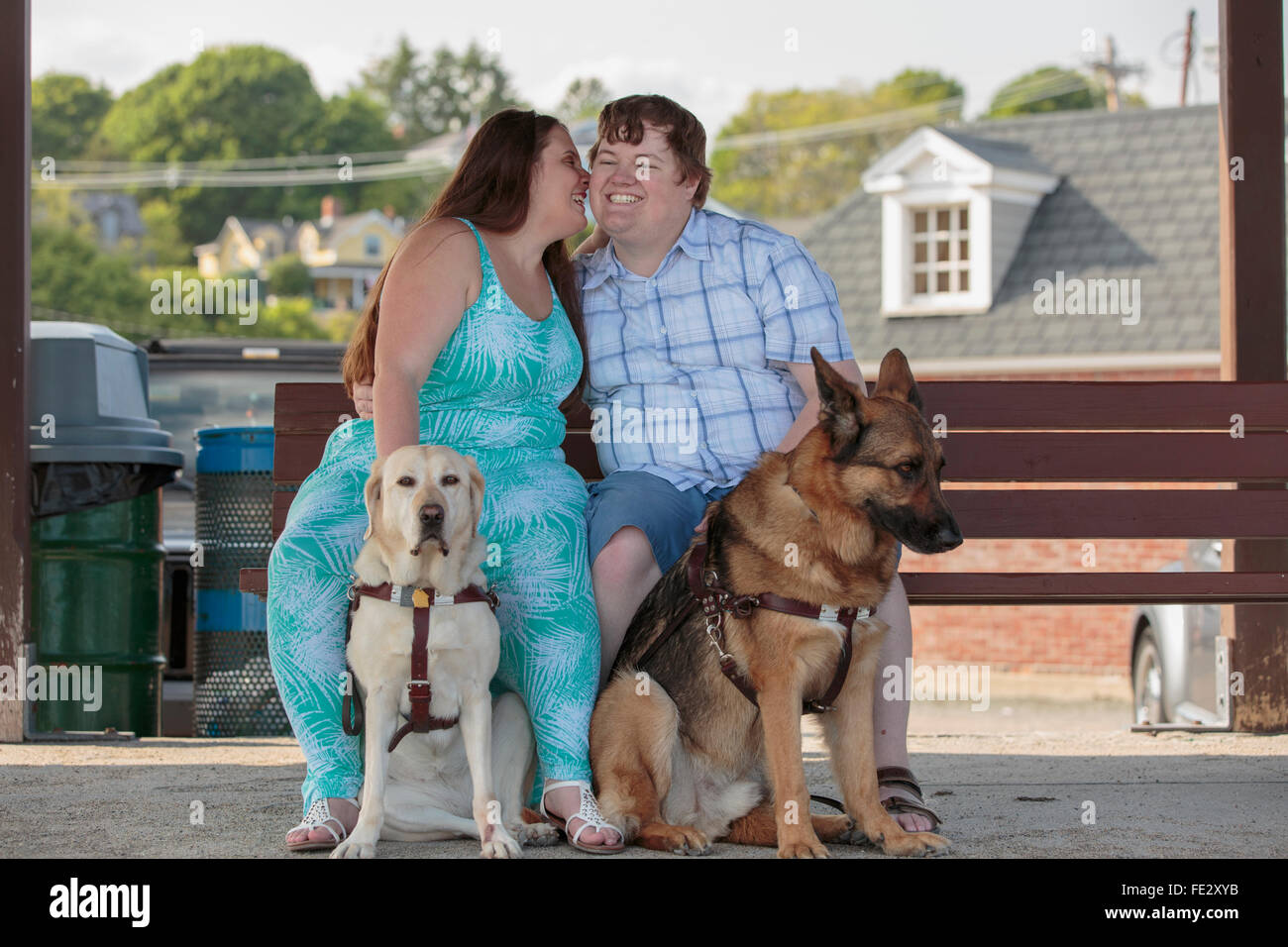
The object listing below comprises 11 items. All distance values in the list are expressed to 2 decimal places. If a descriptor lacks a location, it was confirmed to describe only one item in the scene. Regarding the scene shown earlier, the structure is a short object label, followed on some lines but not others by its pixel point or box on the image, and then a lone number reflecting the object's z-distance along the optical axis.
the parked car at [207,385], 8.16
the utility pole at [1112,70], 36.84
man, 4.52
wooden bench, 5.33
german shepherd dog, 3.78
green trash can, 6.46
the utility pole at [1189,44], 33.38
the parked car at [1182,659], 7.79
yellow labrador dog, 3.66
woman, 3.94
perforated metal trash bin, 6.98
